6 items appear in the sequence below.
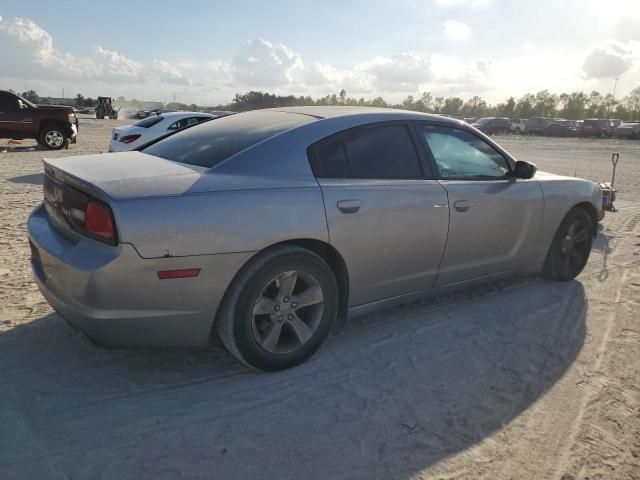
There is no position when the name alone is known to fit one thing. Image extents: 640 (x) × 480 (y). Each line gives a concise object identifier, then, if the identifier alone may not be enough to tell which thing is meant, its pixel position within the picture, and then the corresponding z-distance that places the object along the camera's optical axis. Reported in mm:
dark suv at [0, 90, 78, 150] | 14852
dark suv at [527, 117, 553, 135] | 49969
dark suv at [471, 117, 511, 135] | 49219
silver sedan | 2514
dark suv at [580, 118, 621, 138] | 45812
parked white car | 10508
